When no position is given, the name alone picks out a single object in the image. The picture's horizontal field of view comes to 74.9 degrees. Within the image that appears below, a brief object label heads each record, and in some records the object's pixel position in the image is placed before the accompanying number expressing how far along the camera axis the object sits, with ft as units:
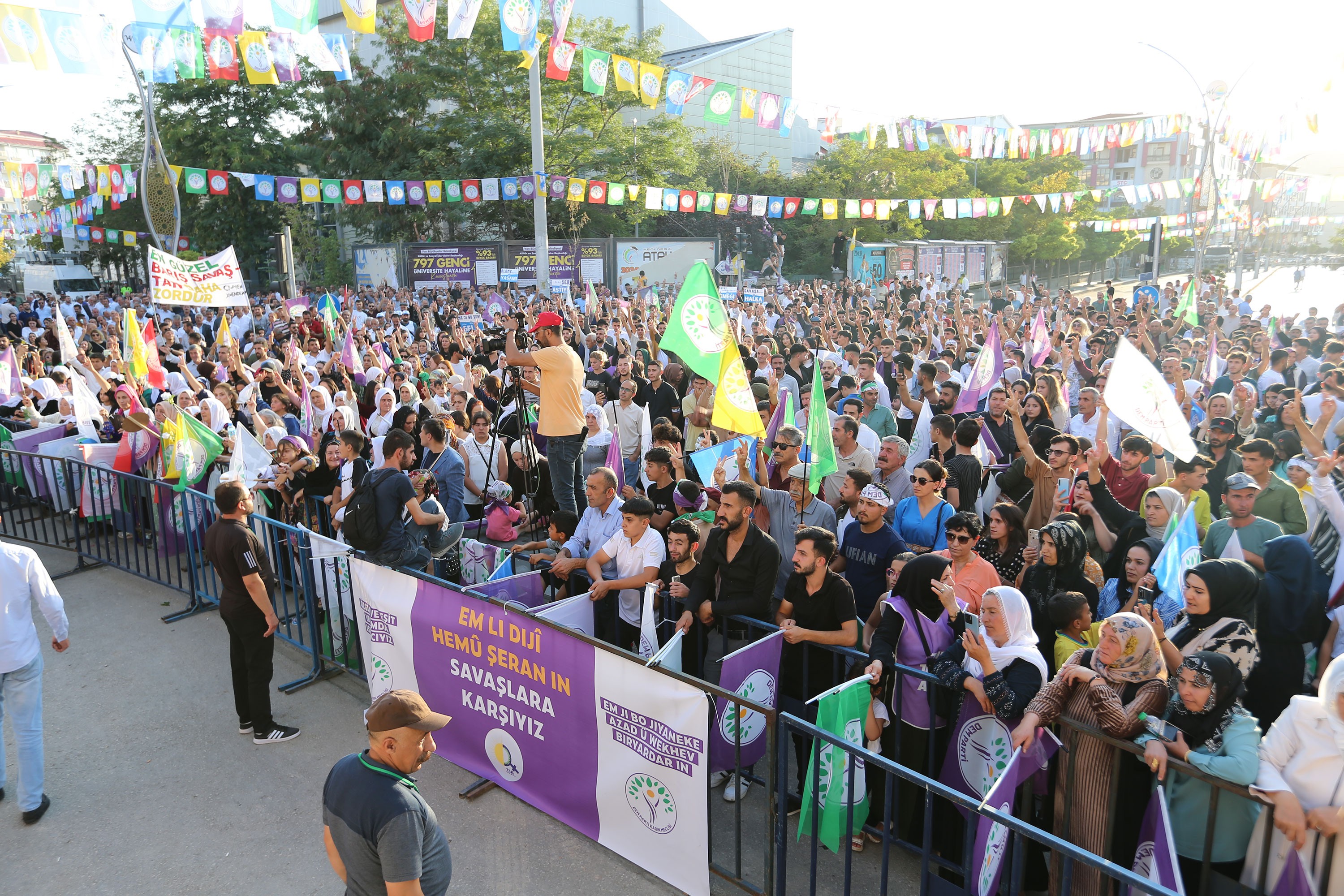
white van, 153.17
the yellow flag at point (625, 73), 58.75
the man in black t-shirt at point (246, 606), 17.88
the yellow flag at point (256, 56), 52.65
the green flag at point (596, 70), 57.57
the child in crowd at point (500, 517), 24.44
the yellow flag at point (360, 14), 44.60
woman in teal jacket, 11.01
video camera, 25.36
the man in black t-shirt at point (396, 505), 18.79
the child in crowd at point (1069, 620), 14.07
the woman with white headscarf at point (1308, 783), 10.21
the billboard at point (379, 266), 102.32
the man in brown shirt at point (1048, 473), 19.65
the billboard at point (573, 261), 94.32
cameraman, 23.65
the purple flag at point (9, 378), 37.24
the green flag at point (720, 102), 62.80
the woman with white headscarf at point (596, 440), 26.14
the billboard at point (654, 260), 98.02
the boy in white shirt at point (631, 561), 17.63
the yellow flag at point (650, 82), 60.70
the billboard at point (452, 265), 96.43
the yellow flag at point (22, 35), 39.47
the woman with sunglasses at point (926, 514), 18.44
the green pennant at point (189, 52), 50.98
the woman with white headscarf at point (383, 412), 29.89
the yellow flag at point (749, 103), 63.82
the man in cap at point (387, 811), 9.47
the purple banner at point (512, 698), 14.88
